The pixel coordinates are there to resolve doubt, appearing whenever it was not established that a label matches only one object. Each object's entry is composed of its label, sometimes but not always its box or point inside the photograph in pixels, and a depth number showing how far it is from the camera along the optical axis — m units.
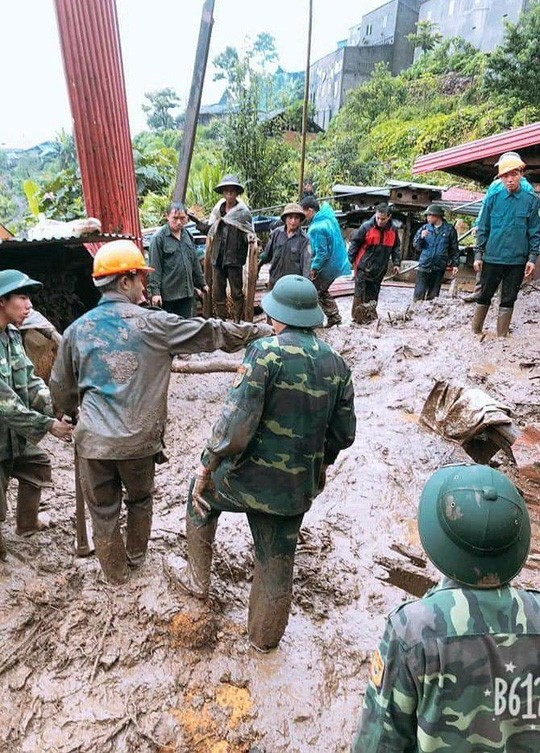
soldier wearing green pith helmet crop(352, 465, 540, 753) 1.23
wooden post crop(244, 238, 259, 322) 7.14
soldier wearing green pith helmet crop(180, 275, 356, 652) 2.36
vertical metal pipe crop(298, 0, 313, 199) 13.13
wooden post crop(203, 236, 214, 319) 7.31
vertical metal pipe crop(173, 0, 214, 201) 7.91
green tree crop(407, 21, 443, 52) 37.75
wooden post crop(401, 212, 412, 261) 15.66
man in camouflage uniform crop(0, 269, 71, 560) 2.94
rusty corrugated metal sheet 5.91
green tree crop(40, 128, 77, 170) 20.86
